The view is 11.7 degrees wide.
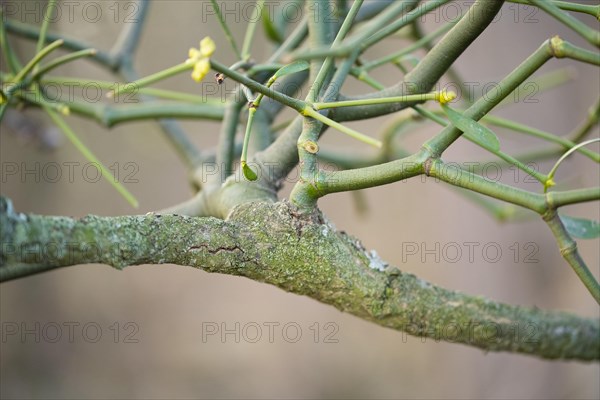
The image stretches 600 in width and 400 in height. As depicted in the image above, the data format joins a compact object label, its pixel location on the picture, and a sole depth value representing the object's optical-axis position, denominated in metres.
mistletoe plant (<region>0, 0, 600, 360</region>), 1.15
